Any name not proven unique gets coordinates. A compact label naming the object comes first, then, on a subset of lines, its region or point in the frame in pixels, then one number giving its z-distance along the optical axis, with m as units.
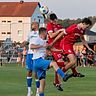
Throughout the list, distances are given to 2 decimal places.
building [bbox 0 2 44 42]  125.38
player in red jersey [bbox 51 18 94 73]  16.69
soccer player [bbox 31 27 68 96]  13.58
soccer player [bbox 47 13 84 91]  16.41
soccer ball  20.02
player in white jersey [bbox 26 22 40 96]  15.49
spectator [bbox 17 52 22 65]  52.17
